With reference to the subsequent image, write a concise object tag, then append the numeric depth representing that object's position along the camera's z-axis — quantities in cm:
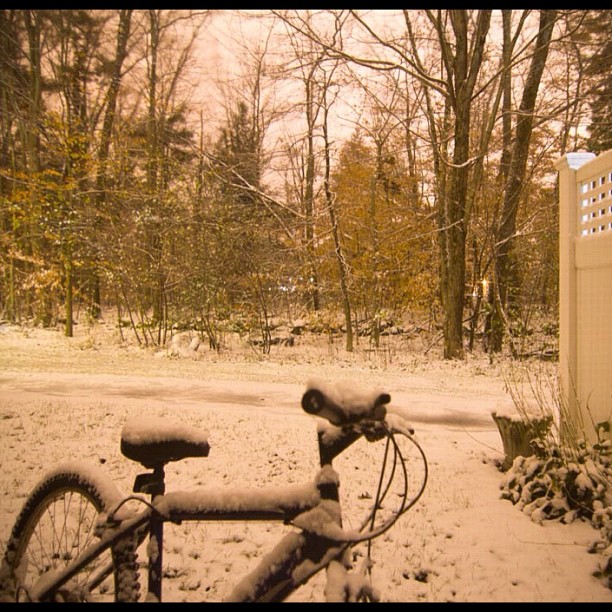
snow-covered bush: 371
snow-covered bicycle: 181
